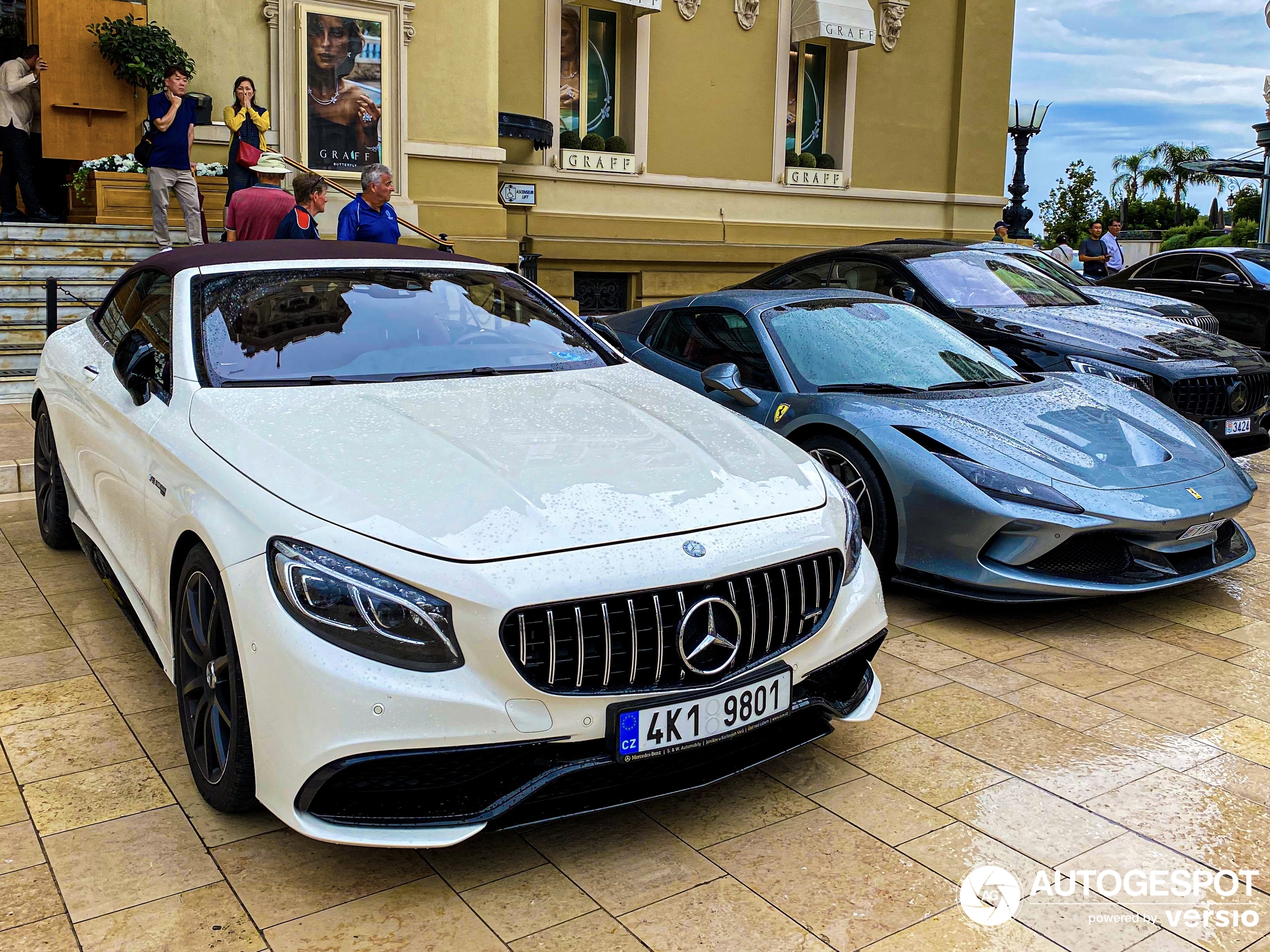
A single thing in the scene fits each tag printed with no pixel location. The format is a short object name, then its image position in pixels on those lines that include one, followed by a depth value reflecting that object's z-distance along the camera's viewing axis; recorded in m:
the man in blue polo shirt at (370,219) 7.28
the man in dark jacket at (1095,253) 15.41
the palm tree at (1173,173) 57.97
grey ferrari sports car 4.68
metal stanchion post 8.36
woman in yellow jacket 10.18
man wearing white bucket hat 8.44
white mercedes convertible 2.61
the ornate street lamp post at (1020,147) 19.36
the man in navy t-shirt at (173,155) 9.96
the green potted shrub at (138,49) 11.02
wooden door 11.12
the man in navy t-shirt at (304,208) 7.68
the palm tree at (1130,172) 61.62
